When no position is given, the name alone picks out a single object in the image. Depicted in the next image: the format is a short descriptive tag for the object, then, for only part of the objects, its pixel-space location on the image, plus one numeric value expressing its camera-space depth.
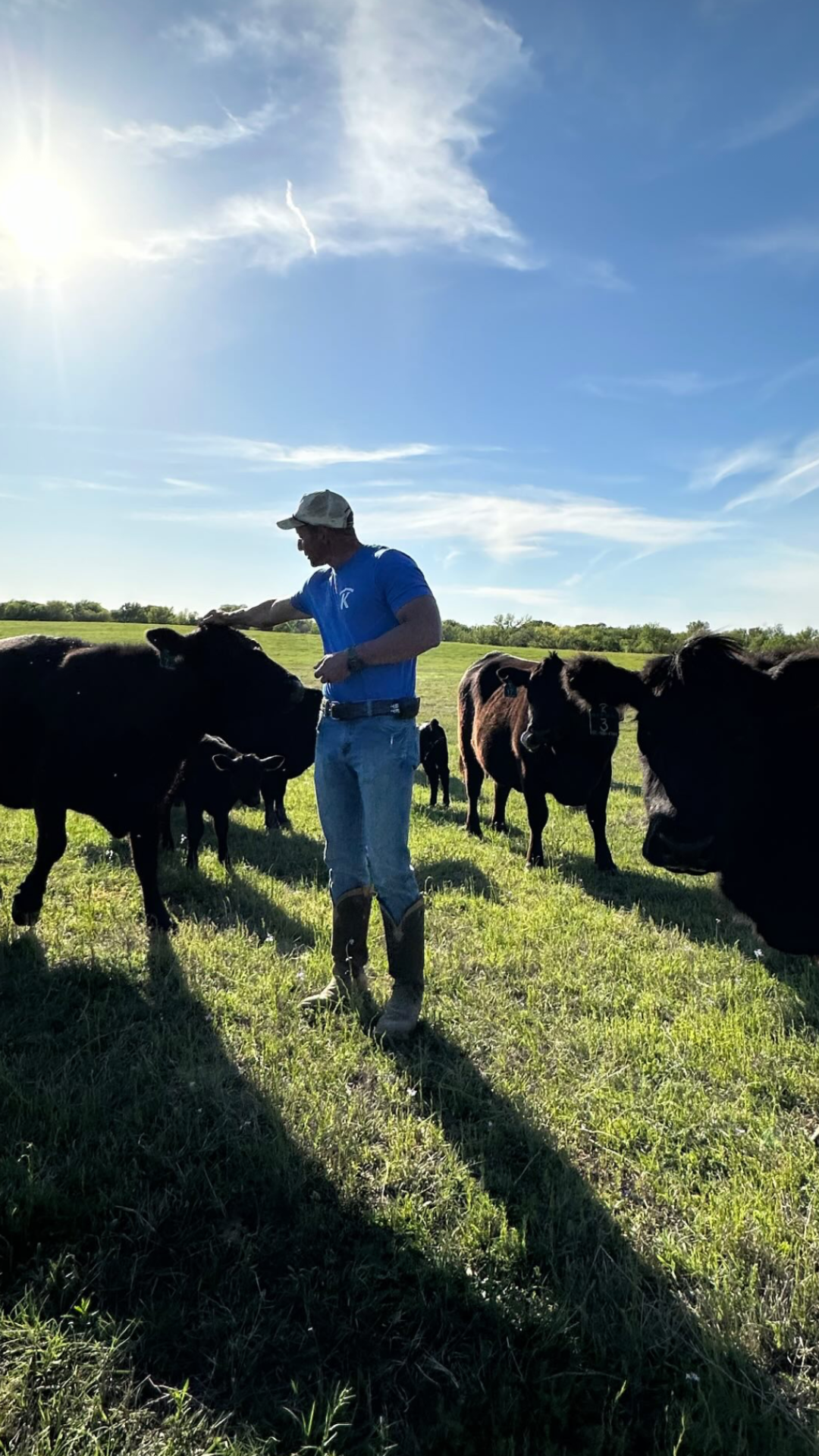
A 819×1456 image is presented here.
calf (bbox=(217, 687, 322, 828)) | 5.82
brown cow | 8.55
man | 4.23
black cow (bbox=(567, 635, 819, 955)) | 3.63
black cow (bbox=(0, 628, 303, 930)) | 5.73
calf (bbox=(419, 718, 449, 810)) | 13.44
